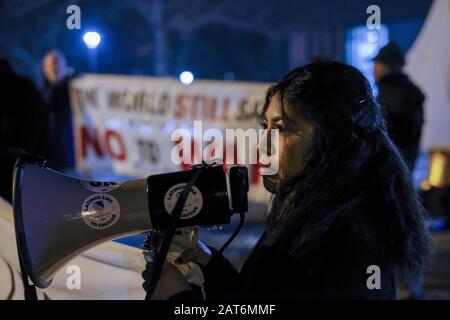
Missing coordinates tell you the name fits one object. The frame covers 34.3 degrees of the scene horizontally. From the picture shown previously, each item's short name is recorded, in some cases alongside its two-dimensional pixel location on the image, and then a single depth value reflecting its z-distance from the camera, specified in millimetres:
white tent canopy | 6895
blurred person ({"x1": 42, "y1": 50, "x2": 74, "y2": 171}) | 6777
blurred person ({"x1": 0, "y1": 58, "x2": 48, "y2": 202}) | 5238
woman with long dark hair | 1402
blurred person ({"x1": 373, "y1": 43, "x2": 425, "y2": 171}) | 5324
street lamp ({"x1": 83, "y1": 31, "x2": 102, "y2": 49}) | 6898
